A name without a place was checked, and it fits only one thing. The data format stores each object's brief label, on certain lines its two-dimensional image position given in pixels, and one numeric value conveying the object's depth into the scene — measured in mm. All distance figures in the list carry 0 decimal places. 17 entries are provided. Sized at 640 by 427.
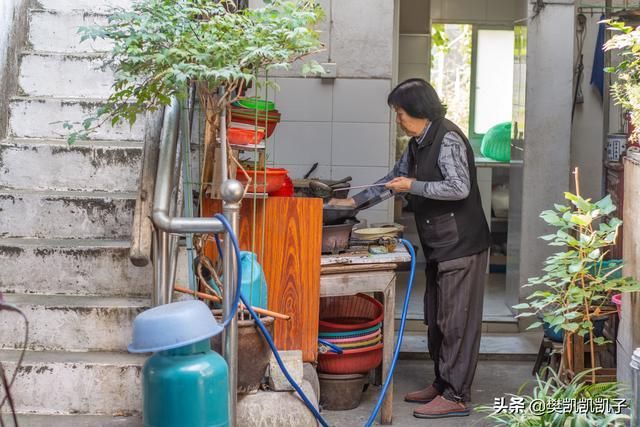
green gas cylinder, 3760
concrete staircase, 4840
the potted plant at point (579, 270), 4879
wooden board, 5305
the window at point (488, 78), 11398
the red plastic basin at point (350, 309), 6308
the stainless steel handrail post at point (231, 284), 4148
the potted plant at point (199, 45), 4320
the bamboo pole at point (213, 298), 4633
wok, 5805
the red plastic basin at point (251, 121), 4930
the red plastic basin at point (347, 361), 5918
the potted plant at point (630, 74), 4508
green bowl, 4934
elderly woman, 5941
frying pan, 6035
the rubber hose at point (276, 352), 4093
